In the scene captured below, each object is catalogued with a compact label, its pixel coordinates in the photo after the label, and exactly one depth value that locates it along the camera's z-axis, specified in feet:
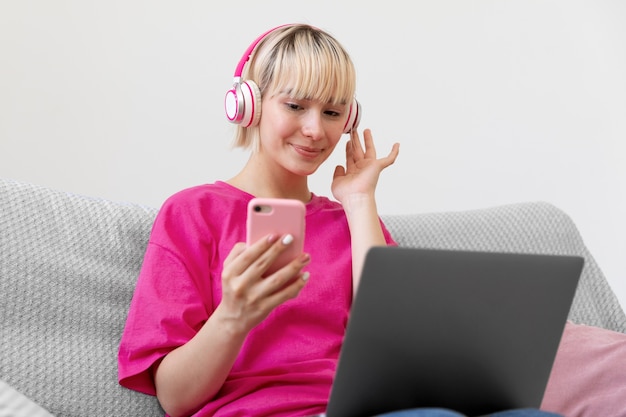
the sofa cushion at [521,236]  8.29
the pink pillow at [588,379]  7.11
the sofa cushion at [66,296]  6.79
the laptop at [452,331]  5.62
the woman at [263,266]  6.31
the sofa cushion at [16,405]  6.30
